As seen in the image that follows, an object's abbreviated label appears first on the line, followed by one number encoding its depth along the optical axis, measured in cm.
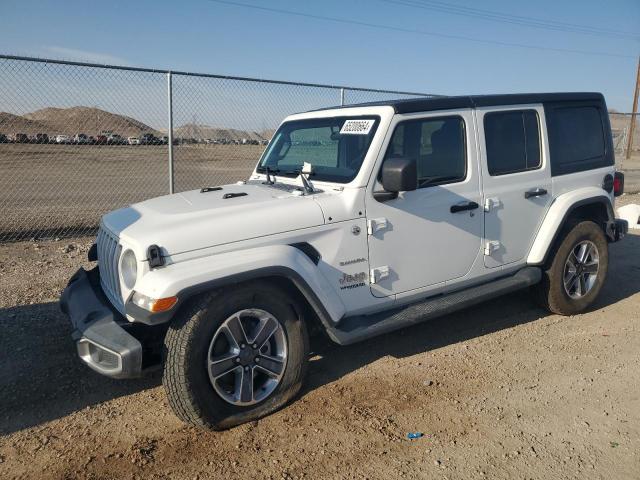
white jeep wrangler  310
